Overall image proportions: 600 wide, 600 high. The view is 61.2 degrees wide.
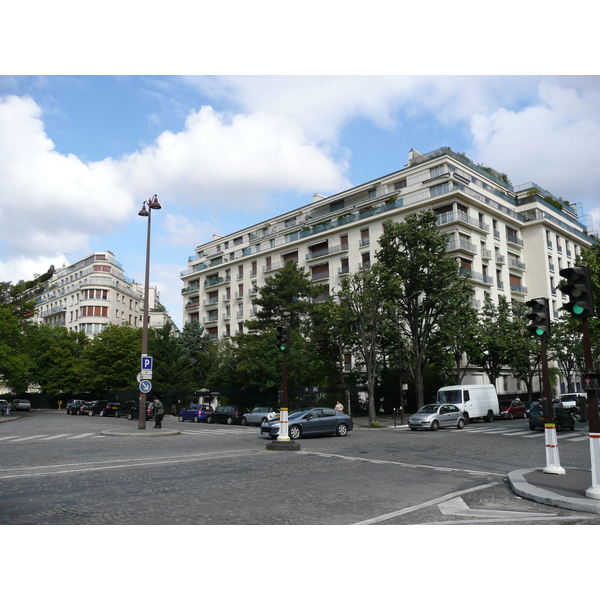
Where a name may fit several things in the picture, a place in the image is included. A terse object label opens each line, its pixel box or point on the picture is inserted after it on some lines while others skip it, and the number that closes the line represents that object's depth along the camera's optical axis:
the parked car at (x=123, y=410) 43.84
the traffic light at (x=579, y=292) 7.47
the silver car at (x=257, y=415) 33.69
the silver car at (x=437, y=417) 27.57
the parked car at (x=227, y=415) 36.34
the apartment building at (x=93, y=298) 80.88
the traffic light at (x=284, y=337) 15.66
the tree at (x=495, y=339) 39.50
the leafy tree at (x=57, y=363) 64.75
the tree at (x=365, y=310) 31.64
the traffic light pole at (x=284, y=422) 15.77
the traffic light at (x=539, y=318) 10.13
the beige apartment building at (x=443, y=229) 46.88
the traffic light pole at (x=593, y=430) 7.36
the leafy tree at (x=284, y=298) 46.82
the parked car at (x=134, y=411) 40.81
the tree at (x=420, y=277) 33.22
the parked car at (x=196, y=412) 39.19
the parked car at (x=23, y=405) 65.08
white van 32.88
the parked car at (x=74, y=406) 50.56
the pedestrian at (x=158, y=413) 26.09
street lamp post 24.20
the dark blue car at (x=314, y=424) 21.03
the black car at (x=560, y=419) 24.94
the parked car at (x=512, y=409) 36.38
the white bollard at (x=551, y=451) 9.77
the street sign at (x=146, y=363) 23.08
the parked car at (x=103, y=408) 46.53
